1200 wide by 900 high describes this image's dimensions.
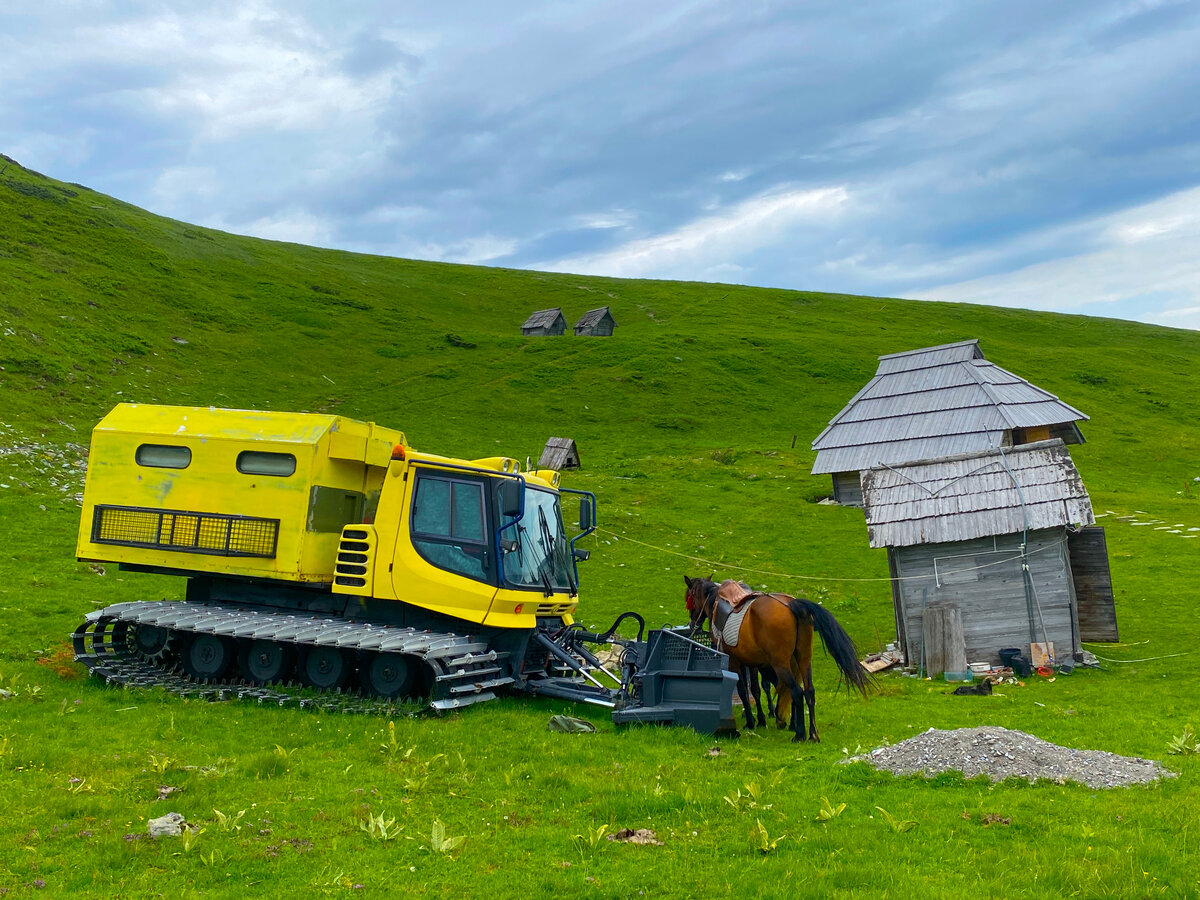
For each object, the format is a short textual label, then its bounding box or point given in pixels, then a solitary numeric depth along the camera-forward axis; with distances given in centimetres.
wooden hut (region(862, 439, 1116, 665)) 2020
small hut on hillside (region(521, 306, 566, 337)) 8900
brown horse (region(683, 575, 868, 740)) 1220
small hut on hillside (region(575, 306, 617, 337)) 8981
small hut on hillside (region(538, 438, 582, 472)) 4784
